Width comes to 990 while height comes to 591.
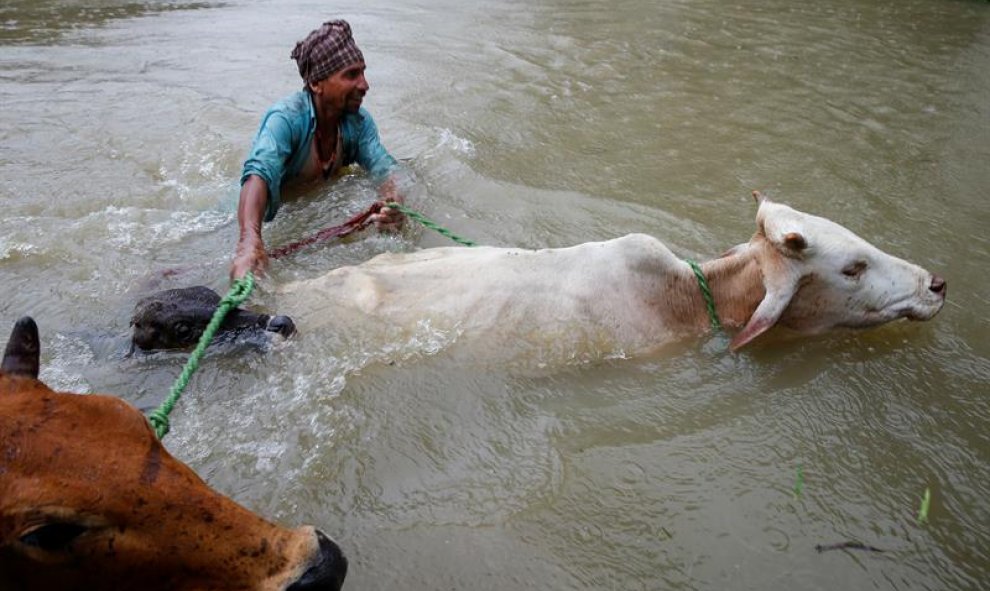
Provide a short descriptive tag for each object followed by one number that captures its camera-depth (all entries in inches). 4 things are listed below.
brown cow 67.0
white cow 134.0
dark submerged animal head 132.7
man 169.8
